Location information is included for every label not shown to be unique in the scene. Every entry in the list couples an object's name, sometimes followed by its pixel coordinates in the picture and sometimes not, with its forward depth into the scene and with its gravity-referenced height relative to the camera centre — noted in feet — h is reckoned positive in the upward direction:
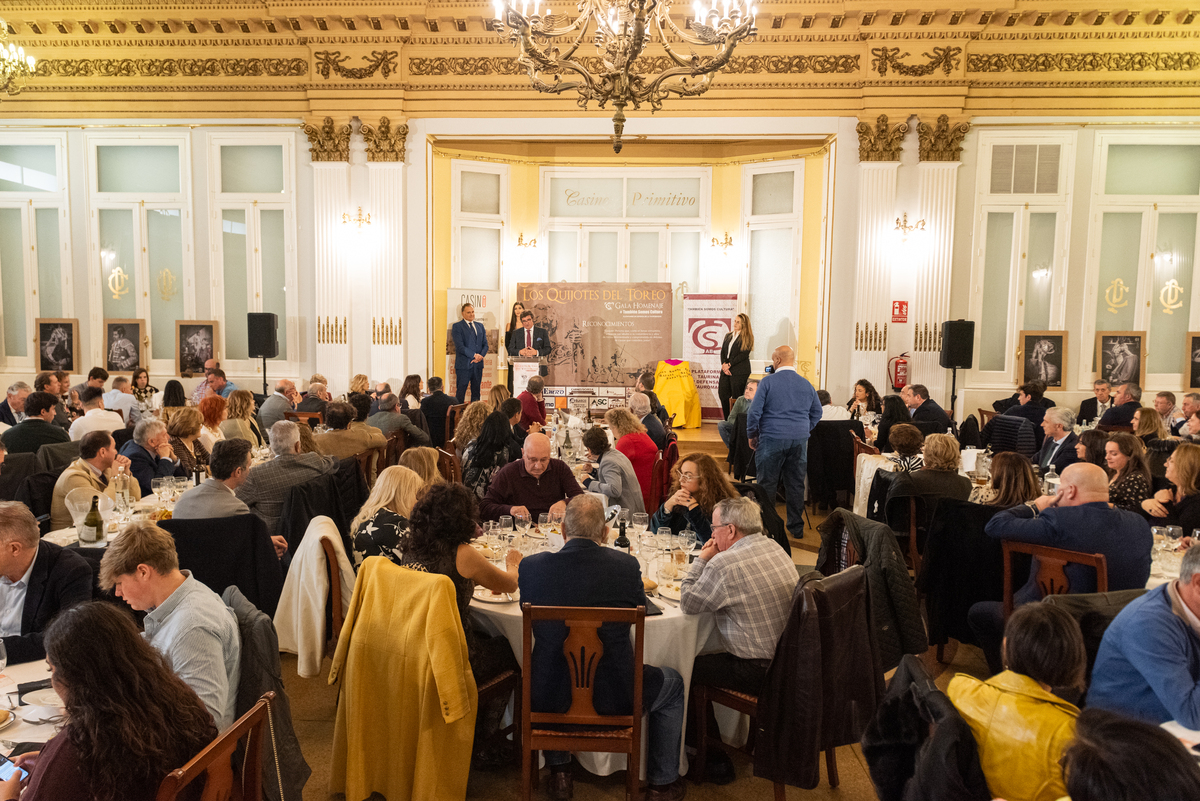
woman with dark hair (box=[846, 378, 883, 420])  28.27 -2.53
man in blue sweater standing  22.52 -2.84
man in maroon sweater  15.81 -3.28
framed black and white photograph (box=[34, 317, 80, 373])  36.11 -1.26
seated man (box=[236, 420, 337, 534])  15.44 -3.15
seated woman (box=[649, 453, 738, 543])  13.70 -2.87
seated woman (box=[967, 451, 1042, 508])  13.52 -2.57
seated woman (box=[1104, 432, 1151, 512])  15.08 -2.62
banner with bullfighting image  38.45 +0.00
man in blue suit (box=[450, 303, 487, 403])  35.86 -1.34
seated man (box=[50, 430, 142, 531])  14.51 -2.93
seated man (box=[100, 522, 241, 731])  7.59 -2.93
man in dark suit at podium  36.83 -0.80
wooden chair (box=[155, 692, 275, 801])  5.37 -3.33
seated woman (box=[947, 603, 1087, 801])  6.43 -3.14
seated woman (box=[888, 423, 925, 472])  18.26 -2.56
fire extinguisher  33.58 -1.75
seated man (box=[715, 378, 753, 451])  27.99 -2.97
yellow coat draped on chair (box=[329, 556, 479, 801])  9.16 -4.40
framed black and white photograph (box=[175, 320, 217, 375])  36.01 -1.20
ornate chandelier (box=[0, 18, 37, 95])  26.71 +8.82
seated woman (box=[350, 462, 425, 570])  11.43 -2.92
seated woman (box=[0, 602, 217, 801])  5.67 -2.96
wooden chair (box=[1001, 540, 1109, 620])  10.66 -3.26
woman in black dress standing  35.40 -1.51
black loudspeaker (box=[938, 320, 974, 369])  31.71 -0.45
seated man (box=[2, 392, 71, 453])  17.80 -2.68
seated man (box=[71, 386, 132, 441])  19.93 -2.59
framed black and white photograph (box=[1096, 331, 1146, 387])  33.50 -0.69
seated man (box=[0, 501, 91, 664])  8.94 -3.15
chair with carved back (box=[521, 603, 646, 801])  9.21 -4.77
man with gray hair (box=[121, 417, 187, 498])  17.07 -2.96
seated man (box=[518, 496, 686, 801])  9.48 -3.40
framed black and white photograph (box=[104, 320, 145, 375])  36.17 -1.26
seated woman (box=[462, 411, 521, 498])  18.30 -3.04
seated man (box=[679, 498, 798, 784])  10.13 -3.48
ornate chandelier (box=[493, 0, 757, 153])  16.75 +6.32
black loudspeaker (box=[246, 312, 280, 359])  33.76 -0.59
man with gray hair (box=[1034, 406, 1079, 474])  20.15 -2.72
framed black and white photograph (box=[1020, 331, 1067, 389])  33.65 -0.89
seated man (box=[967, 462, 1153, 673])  11.41 -2.91
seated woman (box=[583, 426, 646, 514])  16.16 -3.23
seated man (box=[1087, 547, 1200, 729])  7.67 -3.22
